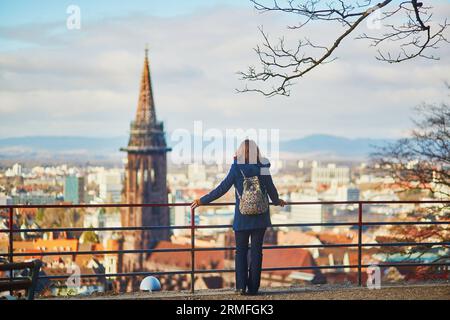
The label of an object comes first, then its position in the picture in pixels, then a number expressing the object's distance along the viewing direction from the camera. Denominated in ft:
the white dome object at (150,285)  34.53
